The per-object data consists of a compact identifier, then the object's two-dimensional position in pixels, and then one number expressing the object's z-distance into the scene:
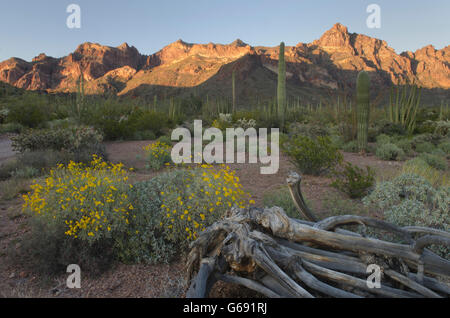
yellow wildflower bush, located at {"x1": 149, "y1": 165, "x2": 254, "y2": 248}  3.49
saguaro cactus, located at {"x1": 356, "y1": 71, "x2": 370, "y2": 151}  9.95
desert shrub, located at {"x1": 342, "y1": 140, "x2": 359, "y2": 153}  10.30
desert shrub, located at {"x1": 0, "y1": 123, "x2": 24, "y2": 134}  14.72
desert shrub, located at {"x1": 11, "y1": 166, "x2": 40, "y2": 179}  6.72
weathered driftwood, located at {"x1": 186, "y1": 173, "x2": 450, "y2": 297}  2.06
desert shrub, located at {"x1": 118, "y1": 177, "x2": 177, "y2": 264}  3.34
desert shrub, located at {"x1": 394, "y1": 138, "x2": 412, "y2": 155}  9.94
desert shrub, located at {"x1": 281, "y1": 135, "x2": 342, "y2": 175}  6.70
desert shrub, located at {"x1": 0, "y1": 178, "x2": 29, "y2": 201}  5.58
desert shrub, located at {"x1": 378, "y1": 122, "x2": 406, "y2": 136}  13.14
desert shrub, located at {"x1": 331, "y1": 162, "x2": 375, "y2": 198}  5.36
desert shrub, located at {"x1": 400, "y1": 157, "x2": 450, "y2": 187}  5.18
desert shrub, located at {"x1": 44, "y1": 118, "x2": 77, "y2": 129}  12.77
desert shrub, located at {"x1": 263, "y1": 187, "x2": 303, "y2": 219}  4.20
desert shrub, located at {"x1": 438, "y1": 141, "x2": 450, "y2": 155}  10.10
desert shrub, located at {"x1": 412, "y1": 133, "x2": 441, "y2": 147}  11.16
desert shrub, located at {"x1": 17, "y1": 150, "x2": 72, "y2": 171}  7.37
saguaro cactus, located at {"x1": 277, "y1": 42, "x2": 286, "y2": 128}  16.02
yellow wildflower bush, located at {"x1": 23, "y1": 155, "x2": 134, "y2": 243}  3.33
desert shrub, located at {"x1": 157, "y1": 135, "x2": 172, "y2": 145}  11.54
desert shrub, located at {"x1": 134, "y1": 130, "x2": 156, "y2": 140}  13.22
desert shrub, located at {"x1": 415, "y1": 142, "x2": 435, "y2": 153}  10.23
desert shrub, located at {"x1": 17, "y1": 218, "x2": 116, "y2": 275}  3.21
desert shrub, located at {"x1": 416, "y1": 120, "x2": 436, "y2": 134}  13.62
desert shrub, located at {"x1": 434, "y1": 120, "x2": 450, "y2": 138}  13.14
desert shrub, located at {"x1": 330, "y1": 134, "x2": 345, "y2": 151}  10.83
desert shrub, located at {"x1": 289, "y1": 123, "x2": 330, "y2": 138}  12.80
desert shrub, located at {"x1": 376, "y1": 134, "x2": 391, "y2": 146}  10.69
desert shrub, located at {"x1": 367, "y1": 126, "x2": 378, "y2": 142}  12.55
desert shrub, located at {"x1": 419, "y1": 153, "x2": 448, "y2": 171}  7.97
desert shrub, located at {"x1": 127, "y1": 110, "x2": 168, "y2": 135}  14.33
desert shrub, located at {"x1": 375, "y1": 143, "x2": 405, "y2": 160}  8.90
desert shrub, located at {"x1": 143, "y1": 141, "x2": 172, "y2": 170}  7.64
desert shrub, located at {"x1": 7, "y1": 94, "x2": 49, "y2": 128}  16.52
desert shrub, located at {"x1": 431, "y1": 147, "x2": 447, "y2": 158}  9.51
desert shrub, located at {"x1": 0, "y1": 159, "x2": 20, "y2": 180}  7.01
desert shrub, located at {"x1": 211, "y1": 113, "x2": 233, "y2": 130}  15.82
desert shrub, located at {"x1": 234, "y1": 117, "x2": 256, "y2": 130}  16.09
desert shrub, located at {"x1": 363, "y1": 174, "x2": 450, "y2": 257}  3.36
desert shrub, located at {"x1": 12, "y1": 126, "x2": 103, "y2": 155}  8.53
